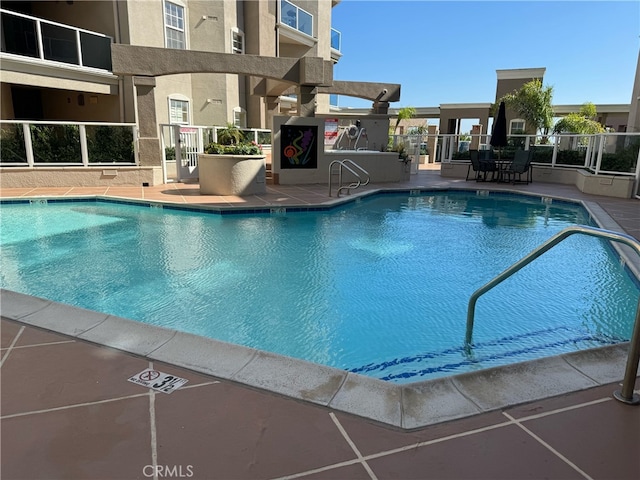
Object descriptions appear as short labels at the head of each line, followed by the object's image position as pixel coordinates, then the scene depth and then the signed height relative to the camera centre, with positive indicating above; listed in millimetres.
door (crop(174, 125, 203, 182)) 12883 -96
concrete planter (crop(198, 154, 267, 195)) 10453 -619
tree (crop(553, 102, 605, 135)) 22172 +1578
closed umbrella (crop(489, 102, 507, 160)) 15070 +737
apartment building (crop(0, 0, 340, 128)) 12570 +2834
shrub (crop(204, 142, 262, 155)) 10484 -13
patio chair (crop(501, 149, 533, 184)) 14648 -362
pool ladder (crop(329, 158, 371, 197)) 13672 -738
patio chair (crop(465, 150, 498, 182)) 15231 -453
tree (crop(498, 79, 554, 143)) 24000 +2682
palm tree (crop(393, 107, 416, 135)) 30953 +2698
